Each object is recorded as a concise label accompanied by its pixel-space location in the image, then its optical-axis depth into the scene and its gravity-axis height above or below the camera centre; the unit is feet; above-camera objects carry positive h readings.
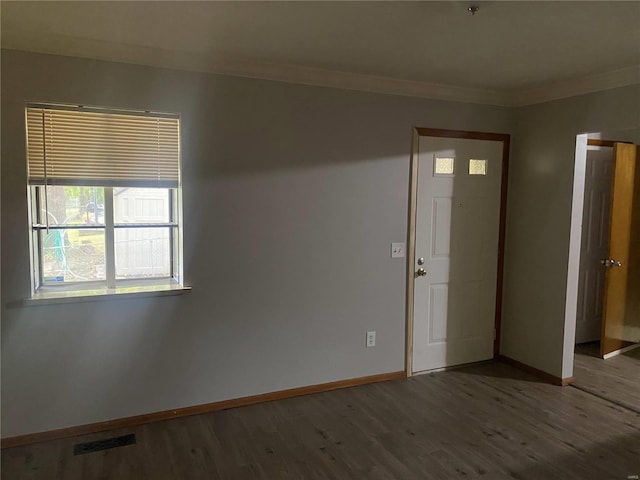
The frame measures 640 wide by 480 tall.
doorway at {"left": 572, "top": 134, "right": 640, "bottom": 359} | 14.20 -1.36
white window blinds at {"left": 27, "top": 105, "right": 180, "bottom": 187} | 8.94 +1.06
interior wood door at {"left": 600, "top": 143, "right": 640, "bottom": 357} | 14.07 -1.32
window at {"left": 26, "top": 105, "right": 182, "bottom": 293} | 9.05 +0.08
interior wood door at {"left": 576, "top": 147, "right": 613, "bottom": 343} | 15.24 -1.03
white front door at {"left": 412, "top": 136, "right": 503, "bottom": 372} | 12.69 -1.21
